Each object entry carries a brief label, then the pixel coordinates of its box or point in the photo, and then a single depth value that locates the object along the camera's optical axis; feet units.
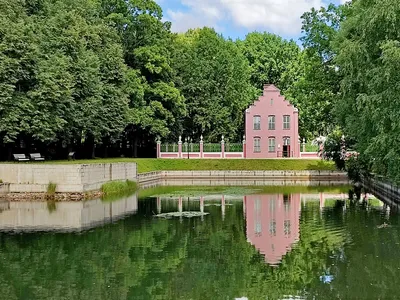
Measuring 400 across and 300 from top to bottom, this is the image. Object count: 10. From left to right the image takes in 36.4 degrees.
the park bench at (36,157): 130.82
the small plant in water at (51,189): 100.69
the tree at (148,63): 172.04
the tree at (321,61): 139.33
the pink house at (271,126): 197.26
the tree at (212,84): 192.54
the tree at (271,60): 221.25
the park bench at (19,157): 124.57
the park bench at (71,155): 148.36
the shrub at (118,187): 111.24
